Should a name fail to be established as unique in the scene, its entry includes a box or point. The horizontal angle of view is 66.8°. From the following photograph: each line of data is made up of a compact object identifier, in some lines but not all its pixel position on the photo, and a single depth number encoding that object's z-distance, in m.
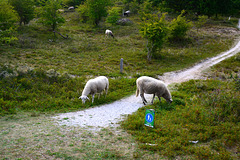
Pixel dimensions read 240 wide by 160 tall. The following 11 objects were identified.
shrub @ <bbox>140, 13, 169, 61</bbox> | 24.45
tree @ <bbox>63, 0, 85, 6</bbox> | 61.72
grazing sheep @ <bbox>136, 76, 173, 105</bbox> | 12.24
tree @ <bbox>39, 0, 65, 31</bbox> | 30.67
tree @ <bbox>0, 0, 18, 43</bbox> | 24.64
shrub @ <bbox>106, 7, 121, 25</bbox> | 41.16
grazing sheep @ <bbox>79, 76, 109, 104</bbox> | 12.44
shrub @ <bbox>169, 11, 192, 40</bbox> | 31.85
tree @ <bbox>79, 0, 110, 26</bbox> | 39.16
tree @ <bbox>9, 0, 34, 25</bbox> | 31.88
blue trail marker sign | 8.23
